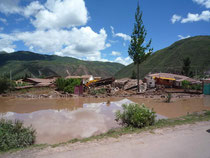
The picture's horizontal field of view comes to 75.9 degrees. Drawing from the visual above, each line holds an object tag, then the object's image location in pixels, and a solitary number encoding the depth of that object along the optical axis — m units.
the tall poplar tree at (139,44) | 19.92
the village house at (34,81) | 37.22
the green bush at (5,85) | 21.91
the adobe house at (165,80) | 25.97
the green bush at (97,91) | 20.61
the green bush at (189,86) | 20.13
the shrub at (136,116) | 5.98
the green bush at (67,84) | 21.05
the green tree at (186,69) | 39.38
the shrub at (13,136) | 4.55
